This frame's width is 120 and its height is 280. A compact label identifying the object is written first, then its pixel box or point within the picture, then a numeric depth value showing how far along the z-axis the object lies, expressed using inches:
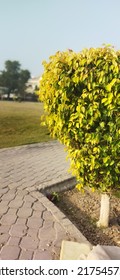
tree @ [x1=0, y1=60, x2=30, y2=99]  3924.7
